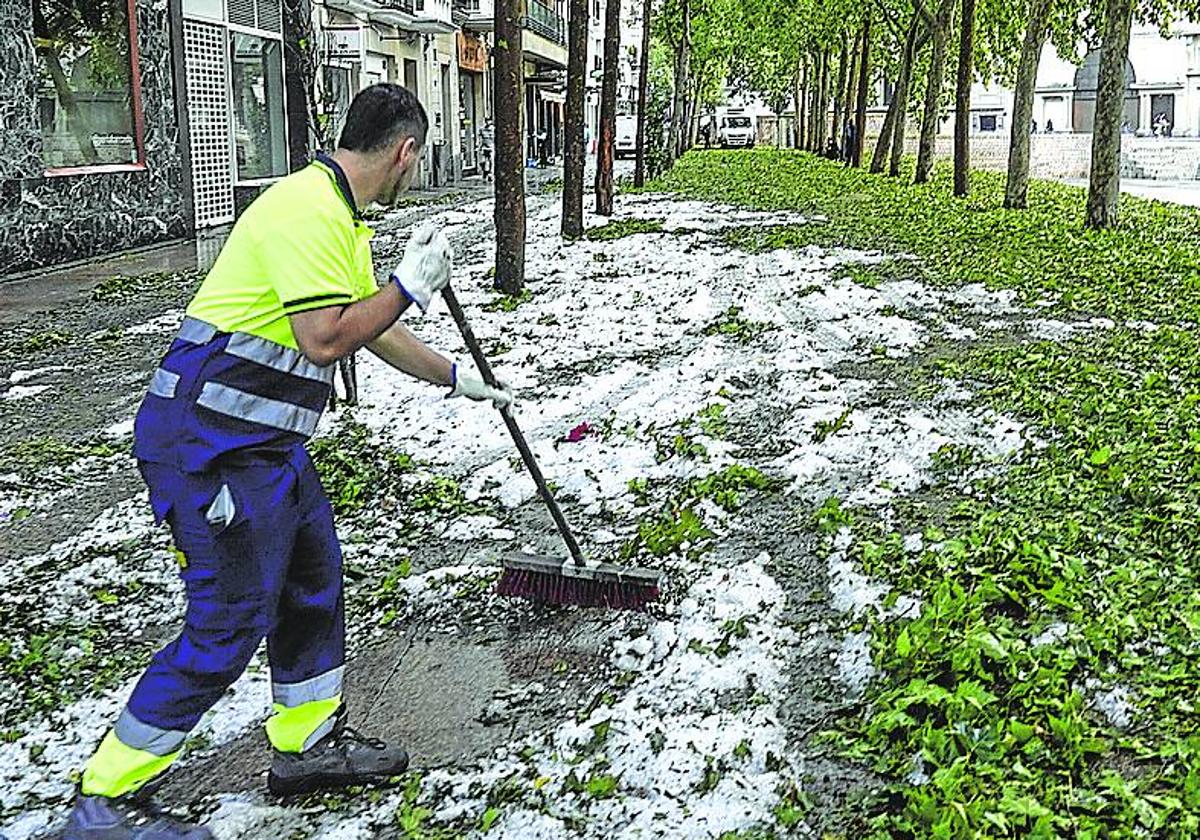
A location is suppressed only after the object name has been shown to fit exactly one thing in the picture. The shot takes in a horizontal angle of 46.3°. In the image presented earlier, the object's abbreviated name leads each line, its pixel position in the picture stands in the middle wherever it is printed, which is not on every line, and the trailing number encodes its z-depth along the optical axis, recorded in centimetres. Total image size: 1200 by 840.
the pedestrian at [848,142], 3844
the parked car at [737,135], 7069
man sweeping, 321
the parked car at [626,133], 5342
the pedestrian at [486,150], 3591
